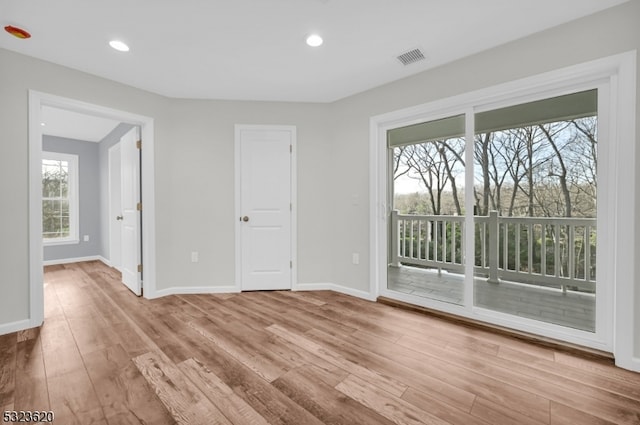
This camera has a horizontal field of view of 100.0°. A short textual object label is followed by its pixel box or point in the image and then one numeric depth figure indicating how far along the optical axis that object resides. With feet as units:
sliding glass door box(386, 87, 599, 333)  7.34
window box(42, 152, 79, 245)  16.51
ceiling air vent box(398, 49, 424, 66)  7.57
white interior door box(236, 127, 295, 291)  11.12
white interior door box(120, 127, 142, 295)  10.57
